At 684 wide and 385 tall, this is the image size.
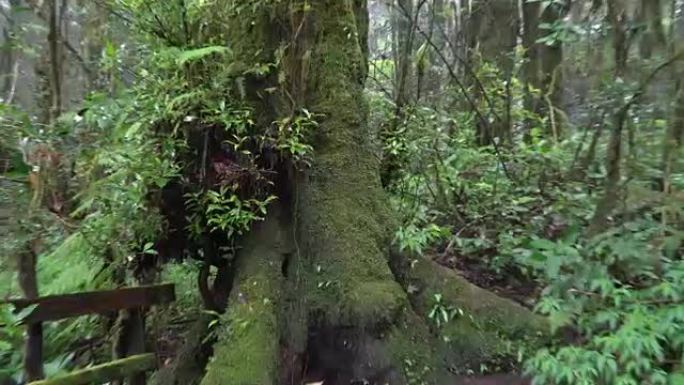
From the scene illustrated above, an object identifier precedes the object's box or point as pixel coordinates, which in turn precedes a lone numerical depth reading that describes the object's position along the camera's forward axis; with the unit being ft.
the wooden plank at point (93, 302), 11.31
